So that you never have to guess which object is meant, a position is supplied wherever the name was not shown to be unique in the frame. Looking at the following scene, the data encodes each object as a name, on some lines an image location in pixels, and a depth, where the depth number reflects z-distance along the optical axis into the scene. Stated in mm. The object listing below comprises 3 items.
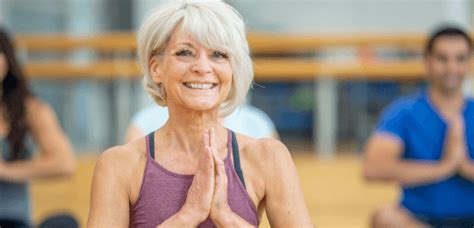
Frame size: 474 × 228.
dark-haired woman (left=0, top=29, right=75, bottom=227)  5360
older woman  3019
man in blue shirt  5360
